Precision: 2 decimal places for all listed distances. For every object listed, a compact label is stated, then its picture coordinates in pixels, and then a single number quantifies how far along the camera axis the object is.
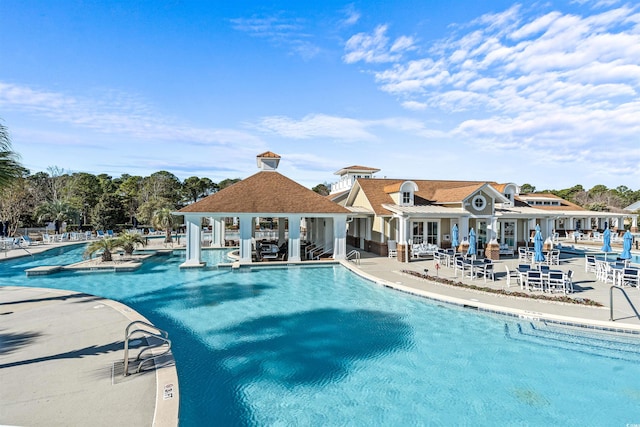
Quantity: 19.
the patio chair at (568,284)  13.20
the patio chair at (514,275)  15.54
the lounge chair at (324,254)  23.82
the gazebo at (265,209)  20.75
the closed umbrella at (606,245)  18.05
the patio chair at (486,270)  15.64
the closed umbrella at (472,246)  18.97
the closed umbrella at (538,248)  17.05
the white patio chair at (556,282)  13.02
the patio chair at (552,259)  20.30
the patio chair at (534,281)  13.48
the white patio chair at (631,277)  13.66
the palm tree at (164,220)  30.48
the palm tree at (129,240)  22.42
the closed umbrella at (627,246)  15.87
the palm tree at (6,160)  10.42
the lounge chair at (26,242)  31.05
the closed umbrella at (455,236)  21.16
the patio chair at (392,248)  23.42
